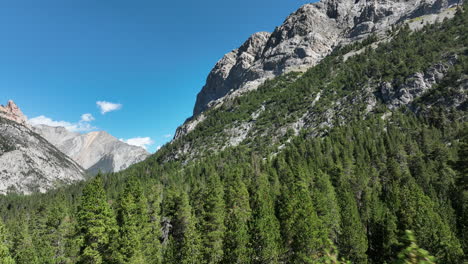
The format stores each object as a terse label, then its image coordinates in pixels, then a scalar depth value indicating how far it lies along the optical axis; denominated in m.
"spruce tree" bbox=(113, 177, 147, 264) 31.11
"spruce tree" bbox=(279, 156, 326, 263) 31.03
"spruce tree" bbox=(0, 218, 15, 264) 28.69
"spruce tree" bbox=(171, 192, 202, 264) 33.86
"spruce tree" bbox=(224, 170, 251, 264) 30.95
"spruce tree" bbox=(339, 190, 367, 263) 36.81
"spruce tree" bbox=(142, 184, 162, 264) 40.94
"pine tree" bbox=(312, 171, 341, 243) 42.09
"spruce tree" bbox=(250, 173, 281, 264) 30.44
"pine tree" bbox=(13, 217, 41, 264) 48.07
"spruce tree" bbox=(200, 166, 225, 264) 38.03
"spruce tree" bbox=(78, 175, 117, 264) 29.08
